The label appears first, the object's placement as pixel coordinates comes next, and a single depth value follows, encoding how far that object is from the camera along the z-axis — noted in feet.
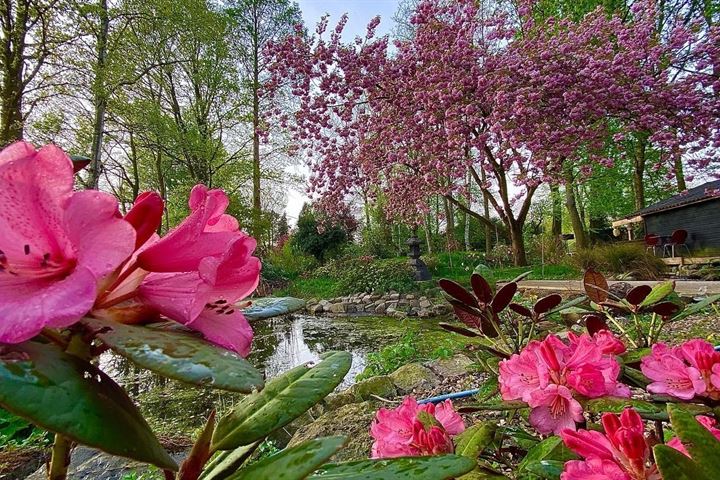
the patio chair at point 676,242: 35.01
